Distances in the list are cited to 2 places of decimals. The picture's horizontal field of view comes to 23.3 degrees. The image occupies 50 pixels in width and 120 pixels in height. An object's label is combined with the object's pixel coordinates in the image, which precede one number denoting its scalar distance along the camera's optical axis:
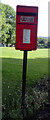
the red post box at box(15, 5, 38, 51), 2.22
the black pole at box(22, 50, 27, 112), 2.41
